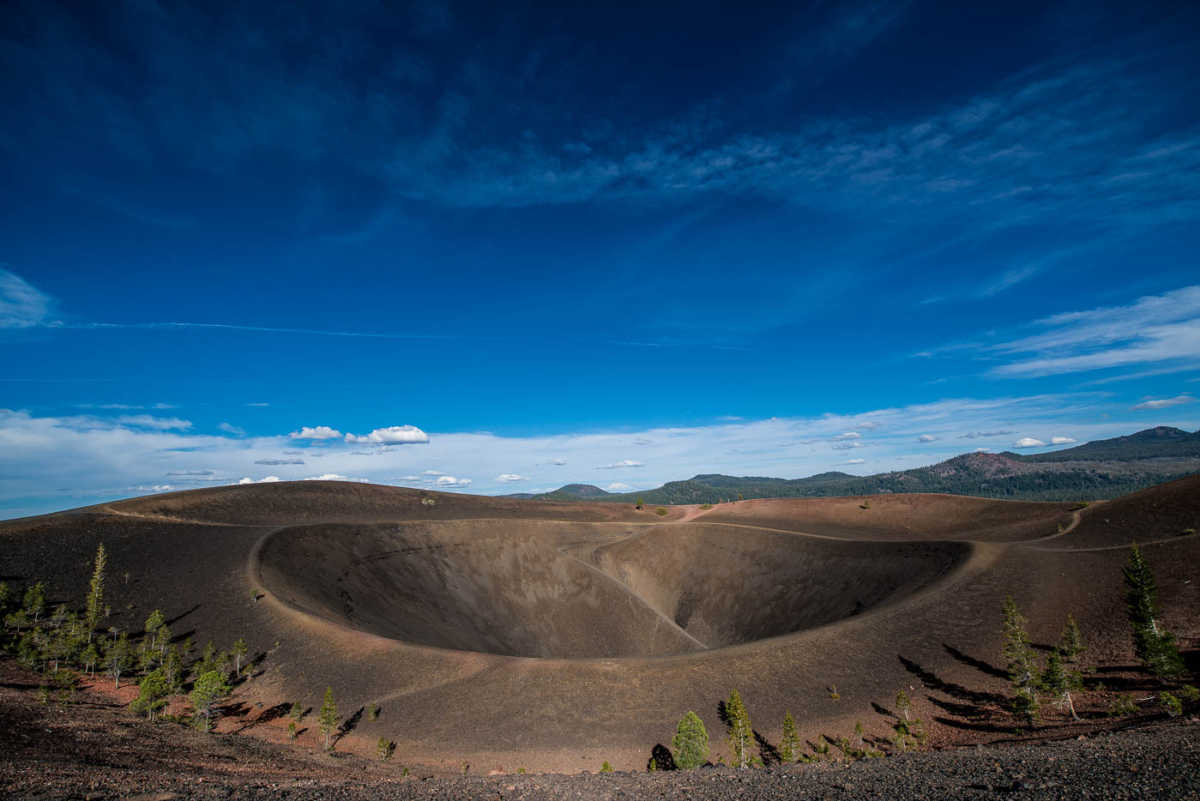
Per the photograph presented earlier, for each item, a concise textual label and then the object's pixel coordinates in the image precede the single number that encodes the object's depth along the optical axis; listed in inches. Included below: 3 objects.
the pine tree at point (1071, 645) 1190.1
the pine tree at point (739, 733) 1007.0
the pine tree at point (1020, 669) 1010.1
